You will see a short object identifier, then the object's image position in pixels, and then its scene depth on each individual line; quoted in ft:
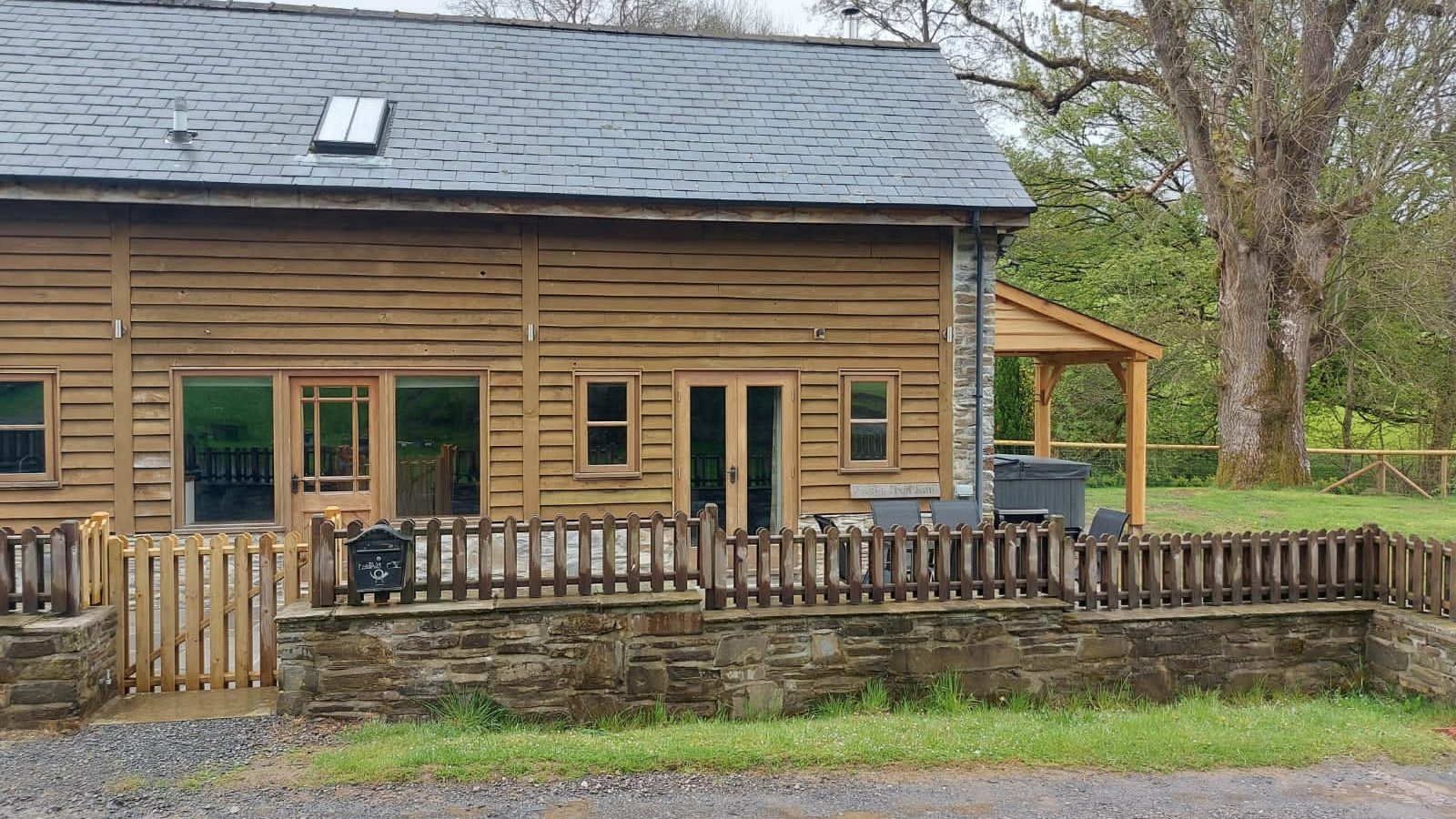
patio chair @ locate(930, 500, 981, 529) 31.65
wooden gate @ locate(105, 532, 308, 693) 21.52
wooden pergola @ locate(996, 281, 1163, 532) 39.65
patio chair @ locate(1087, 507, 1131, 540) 28.55
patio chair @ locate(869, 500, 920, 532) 31.40
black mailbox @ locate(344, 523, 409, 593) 20.93
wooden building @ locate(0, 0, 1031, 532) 30.86
